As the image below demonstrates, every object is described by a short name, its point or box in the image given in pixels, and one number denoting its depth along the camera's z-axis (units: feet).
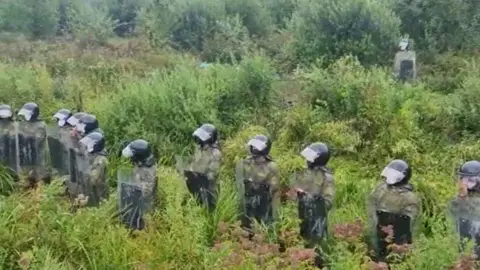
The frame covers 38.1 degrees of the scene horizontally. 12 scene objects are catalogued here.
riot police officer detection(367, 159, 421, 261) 15.60
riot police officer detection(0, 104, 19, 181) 21.71
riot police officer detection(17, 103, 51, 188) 21.47
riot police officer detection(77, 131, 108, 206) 18.69
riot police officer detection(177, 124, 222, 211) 18.21
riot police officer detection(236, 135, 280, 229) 17.26
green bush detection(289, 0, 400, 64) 38.75
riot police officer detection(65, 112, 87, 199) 20.07
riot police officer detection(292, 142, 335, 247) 16.37
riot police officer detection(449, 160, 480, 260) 14.64
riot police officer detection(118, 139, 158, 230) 17.57
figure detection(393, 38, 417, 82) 34.99
